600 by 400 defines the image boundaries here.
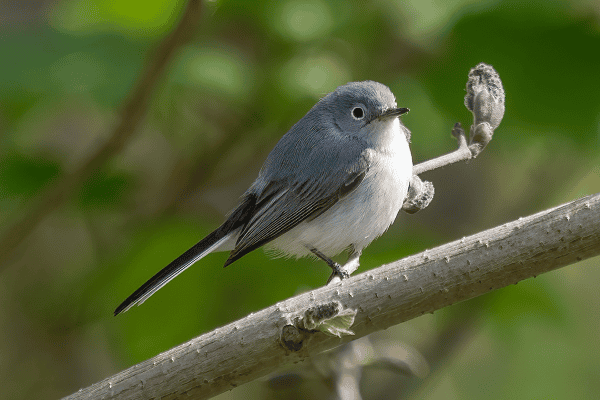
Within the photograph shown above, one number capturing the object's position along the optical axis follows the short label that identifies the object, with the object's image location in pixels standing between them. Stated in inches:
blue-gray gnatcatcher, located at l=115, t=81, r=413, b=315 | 138.6
